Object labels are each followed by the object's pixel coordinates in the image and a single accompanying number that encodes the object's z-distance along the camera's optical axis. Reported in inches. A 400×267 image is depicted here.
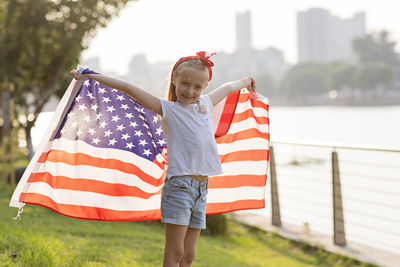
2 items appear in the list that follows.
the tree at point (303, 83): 3745.1
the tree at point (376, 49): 4124.0
